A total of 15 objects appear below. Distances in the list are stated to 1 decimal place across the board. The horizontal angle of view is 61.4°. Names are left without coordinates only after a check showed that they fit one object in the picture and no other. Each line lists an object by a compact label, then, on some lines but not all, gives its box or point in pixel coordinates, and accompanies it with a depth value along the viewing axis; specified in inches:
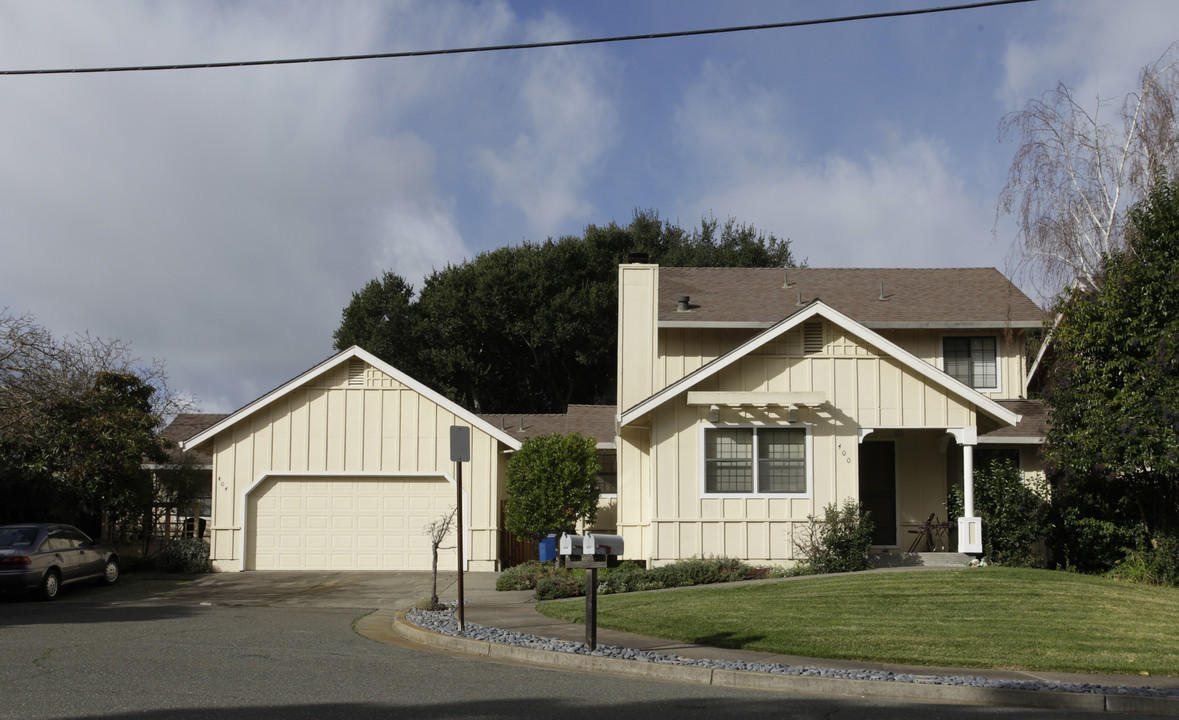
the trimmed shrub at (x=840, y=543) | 714.2
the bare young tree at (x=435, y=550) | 586.2
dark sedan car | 669.3
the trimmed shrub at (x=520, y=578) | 720.3
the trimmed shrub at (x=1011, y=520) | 738.2
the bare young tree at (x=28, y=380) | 808.9
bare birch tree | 873.5
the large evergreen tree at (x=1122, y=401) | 666.8
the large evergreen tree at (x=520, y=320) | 1708.9
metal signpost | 490.9
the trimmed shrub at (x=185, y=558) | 871.1
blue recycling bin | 869.8
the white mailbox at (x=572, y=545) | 462.5
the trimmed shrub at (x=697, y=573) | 685.9
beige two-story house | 746.2
